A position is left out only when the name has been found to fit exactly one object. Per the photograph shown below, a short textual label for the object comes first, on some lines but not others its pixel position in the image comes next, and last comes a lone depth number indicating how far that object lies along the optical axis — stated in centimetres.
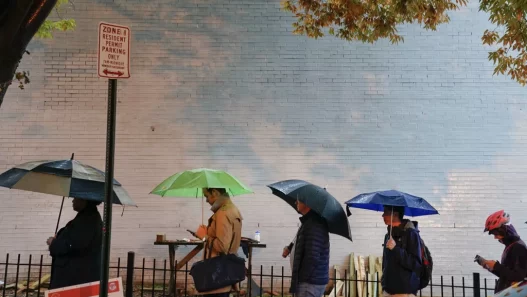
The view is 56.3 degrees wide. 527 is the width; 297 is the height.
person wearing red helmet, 534
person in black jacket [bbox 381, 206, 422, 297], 559
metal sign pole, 341
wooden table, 816
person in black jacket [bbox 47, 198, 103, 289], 494
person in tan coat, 552
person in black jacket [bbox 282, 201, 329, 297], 557
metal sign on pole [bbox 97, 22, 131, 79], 356
